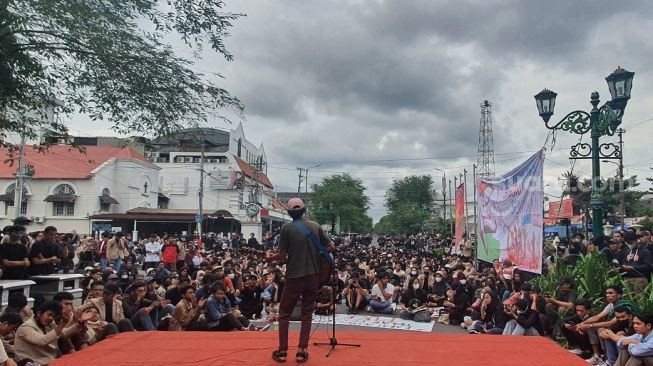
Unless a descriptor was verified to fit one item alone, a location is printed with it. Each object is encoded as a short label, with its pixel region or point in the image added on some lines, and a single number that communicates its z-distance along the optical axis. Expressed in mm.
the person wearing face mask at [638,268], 7621
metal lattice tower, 45625
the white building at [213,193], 35312
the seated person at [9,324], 5316
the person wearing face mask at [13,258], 7609
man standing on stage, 4691
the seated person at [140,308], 7676
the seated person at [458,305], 11281
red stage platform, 4738
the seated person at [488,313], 9758
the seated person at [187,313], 7923
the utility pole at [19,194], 25875
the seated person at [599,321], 6934
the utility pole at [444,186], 50531
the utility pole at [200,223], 29866
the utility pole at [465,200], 20767
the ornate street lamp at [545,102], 10102
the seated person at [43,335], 5348
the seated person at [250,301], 11359
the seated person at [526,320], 8133
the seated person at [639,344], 5559
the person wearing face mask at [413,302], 11810
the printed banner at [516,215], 9984
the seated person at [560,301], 8336
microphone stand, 5164
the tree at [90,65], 6297
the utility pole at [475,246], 15888
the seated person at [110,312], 6422
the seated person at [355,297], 12547
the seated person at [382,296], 12484
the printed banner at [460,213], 20986
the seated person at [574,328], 7449
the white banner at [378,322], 10555
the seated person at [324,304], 10961
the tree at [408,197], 67000
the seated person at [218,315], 8422
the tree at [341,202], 61969
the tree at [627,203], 27722
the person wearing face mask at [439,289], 12914
